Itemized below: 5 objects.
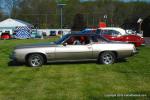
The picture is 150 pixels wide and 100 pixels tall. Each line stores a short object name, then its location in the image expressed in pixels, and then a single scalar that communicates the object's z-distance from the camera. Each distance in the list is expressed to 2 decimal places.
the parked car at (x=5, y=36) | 34.43
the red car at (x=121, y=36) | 15.34
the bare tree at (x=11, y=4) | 55.24
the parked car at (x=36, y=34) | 33.39
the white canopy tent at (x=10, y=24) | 43.54
